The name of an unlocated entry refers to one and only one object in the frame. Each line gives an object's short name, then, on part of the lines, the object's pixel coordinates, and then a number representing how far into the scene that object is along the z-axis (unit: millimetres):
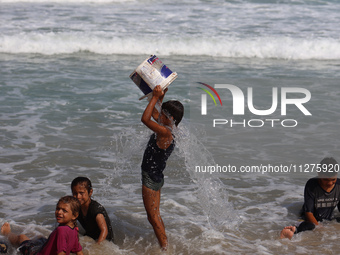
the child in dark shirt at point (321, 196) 11896
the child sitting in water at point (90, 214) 10891
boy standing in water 10234
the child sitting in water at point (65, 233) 9422
